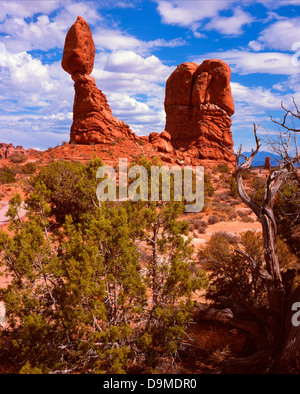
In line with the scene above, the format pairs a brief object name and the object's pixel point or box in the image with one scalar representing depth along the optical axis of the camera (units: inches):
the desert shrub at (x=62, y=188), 517.0
